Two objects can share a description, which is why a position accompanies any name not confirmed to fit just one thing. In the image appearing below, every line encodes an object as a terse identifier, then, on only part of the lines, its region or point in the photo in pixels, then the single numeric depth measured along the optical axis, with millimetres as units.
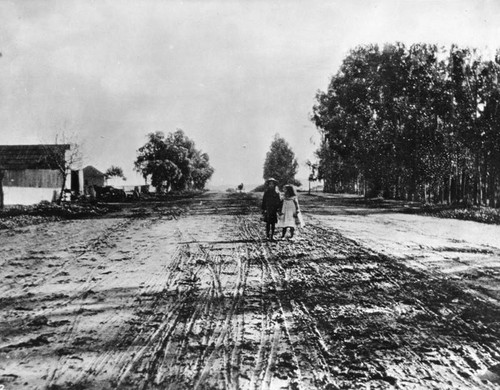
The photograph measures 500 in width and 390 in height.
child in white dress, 12117
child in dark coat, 12062
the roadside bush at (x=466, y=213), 18038
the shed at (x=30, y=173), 27719
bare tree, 30623
